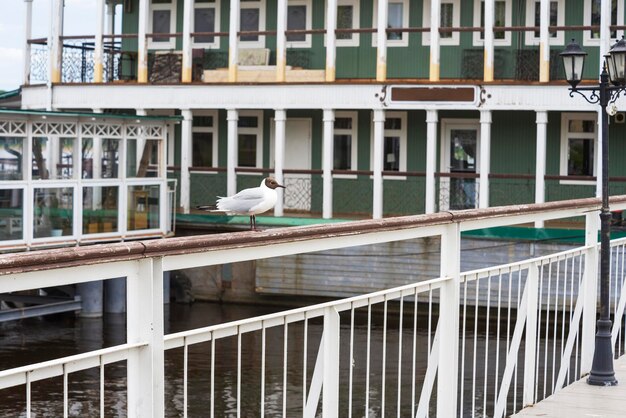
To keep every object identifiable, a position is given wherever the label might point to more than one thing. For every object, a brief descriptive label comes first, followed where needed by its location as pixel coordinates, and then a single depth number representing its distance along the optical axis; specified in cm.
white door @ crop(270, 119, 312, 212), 3347
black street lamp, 871
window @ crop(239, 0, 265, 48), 3519
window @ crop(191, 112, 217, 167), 3584
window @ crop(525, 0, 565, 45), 3197
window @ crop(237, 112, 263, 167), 3553
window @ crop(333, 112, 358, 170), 3431
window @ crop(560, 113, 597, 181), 3191
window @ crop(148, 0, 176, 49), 3600
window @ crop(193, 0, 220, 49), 3572
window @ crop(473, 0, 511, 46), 3241
